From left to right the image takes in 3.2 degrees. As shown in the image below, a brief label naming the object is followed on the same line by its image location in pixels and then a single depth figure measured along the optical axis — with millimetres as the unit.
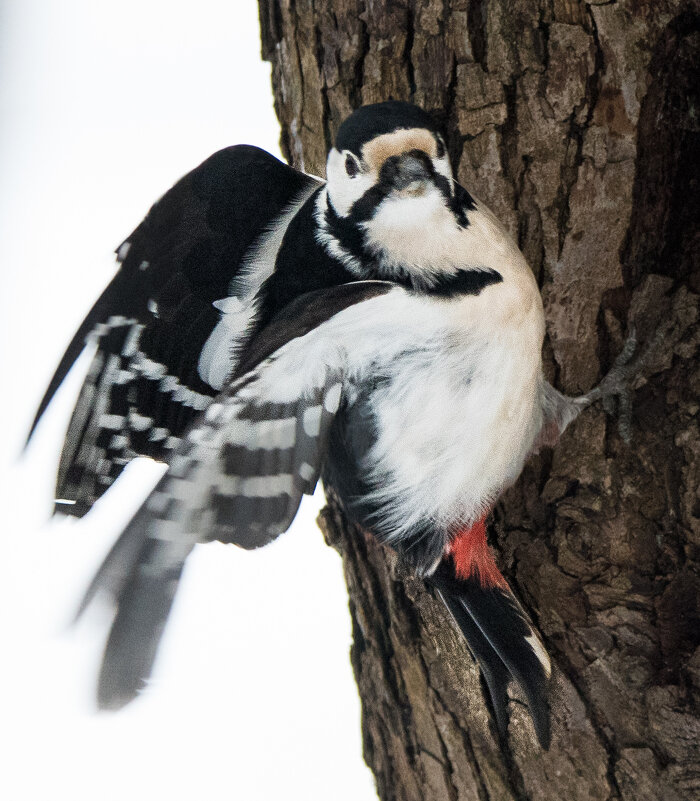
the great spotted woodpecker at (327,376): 3269
